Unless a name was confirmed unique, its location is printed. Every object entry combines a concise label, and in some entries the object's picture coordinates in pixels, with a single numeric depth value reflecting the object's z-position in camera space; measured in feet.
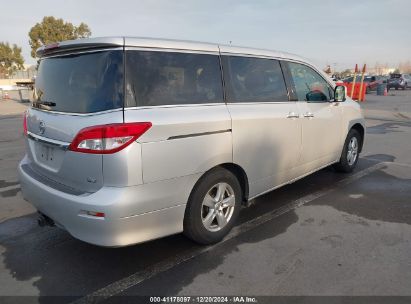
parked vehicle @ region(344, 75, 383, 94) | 112.18
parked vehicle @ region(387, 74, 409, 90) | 121.80
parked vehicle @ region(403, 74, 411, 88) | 124.88
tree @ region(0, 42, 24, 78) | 167.32
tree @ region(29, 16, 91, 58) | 136.56
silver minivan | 8.87
